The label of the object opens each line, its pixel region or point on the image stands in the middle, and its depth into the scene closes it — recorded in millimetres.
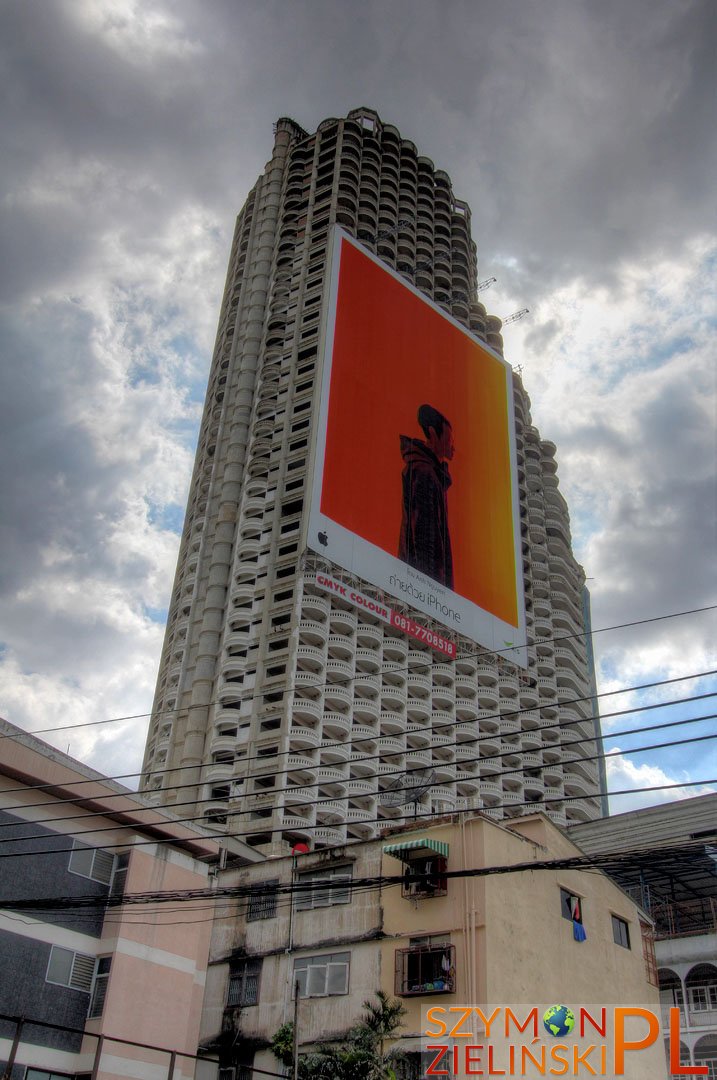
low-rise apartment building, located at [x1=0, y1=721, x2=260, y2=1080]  29781
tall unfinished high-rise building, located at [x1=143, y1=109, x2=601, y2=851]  81438
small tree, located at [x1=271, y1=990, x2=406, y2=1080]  28859
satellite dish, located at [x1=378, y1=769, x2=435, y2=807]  41681
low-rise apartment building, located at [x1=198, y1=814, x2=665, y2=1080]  32719
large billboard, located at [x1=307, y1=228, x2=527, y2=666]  83438
